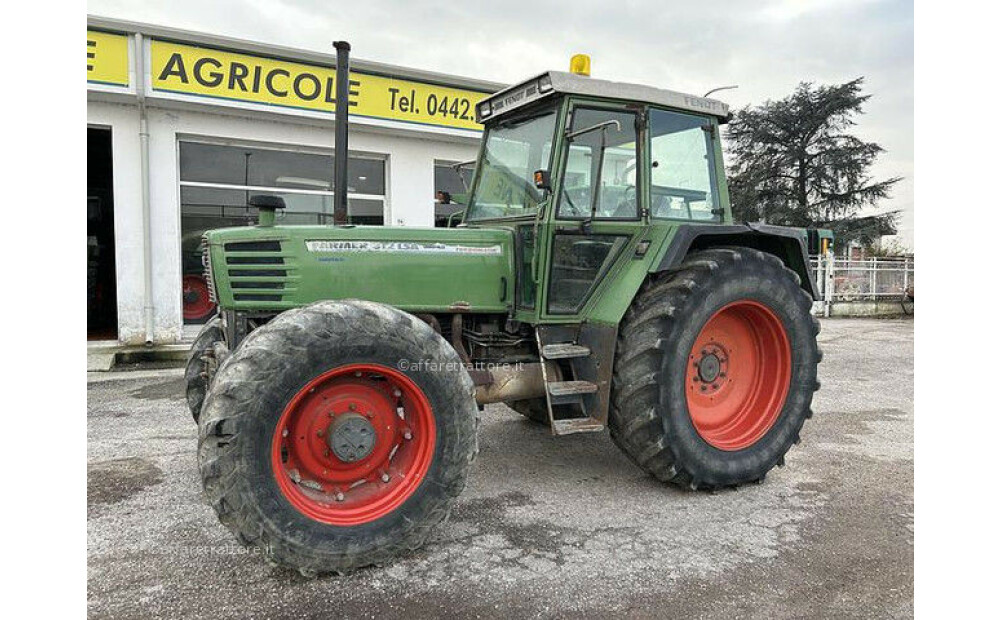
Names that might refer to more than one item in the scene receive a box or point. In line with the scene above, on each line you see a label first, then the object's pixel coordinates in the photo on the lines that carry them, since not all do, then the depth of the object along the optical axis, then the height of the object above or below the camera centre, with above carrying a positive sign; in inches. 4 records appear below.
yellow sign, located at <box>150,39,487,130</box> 334.3 +119.2
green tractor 110.7 -7.6
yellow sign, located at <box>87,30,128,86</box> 316.5 +118.7
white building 332.8 +89.7
